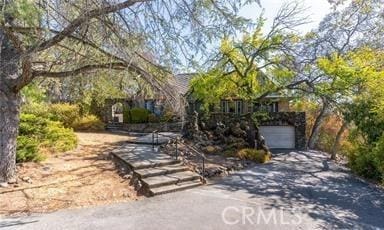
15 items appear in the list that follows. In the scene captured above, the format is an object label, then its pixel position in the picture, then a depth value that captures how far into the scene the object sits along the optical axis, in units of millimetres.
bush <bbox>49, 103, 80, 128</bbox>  21791
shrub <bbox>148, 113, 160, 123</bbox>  26234
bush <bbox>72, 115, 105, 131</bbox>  22694
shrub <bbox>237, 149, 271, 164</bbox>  15633
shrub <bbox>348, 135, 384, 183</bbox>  11773
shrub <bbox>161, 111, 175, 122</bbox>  23950
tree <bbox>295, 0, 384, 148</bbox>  18648
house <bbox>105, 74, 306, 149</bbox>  22922
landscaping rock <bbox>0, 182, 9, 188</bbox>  9207
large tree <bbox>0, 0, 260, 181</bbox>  7844
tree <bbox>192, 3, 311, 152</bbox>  16250
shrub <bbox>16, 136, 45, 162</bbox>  10945
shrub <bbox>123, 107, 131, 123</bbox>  26531
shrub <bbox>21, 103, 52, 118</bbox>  15164
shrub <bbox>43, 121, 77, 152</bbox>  13281
